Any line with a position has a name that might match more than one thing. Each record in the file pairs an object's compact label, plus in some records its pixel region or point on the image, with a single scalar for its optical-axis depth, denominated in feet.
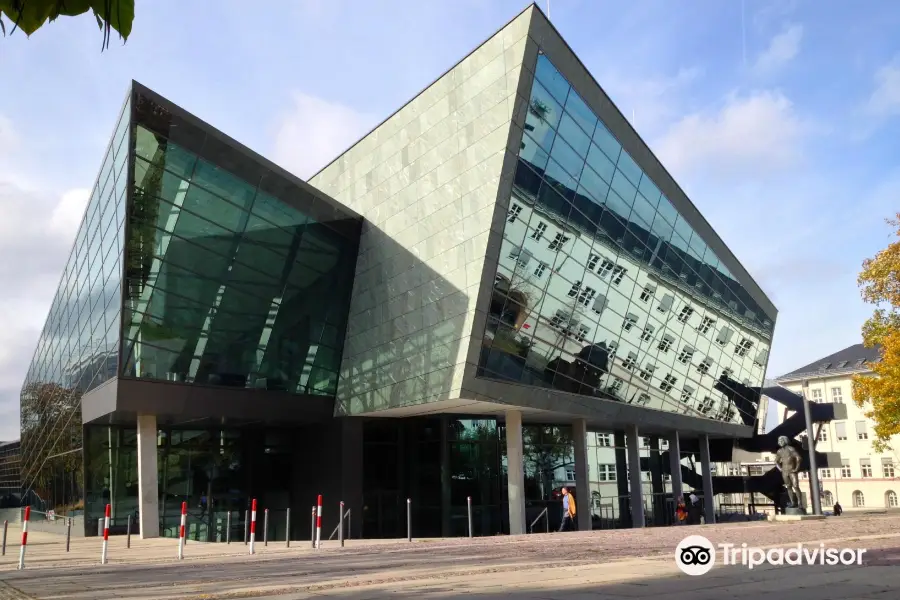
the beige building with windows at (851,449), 262.26
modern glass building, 72.74
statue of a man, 84.33
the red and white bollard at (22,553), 39.99
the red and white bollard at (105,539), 42.70
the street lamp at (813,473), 95.17
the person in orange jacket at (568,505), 74.39
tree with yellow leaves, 85.92
